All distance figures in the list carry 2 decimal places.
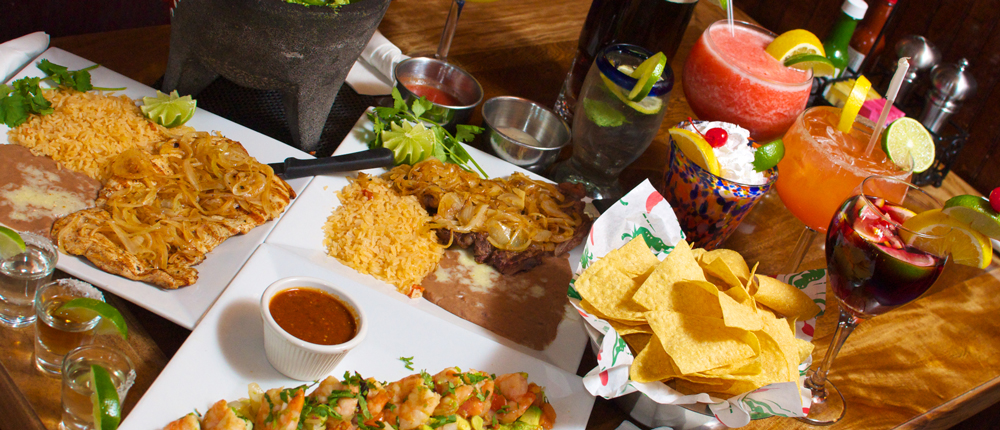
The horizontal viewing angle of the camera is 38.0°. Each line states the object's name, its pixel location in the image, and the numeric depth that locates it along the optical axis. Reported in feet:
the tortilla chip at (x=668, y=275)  3.55
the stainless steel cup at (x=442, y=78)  4.35
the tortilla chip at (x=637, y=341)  3.55
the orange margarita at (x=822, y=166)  3.95
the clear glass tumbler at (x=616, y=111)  4.00
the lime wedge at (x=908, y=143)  3.94
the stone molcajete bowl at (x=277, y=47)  3.77
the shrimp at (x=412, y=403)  3.41
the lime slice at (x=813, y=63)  4.22
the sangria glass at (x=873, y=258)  3.50
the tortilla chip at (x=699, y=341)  3.45
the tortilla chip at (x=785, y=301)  3.67
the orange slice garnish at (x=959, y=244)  3.47
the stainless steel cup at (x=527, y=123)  4.33
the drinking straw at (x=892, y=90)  3.72
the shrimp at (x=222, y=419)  3.29
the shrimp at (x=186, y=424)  3.27
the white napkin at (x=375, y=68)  4.42
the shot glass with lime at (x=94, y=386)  3.20
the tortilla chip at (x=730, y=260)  3.72
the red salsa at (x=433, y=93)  4.34
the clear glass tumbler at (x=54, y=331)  3.31
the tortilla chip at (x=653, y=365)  3.46
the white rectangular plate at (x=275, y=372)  3.37
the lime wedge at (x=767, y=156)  3.90
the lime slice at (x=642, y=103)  4.03
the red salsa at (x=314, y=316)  3.47
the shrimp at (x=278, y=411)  3.30
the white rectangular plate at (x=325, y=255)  3.71
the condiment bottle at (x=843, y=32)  4.75
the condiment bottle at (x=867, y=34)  5.14
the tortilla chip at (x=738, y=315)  3.48
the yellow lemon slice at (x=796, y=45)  4.30
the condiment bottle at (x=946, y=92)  5.19
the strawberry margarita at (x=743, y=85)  4.23
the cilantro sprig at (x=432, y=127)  4.12
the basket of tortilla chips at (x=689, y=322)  3.45
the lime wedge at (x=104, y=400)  3.19
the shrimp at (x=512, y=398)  3.48
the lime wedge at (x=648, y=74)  3.95
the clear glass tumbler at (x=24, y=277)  3.38
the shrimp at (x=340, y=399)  3.37
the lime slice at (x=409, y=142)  4.08
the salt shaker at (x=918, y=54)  5.45
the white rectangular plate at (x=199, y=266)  3.47
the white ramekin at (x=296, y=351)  3.41
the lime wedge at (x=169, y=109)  3.91
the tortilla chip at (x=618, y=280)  3.56
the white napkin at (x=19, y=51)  3.88
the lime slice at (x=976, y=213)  3.53
